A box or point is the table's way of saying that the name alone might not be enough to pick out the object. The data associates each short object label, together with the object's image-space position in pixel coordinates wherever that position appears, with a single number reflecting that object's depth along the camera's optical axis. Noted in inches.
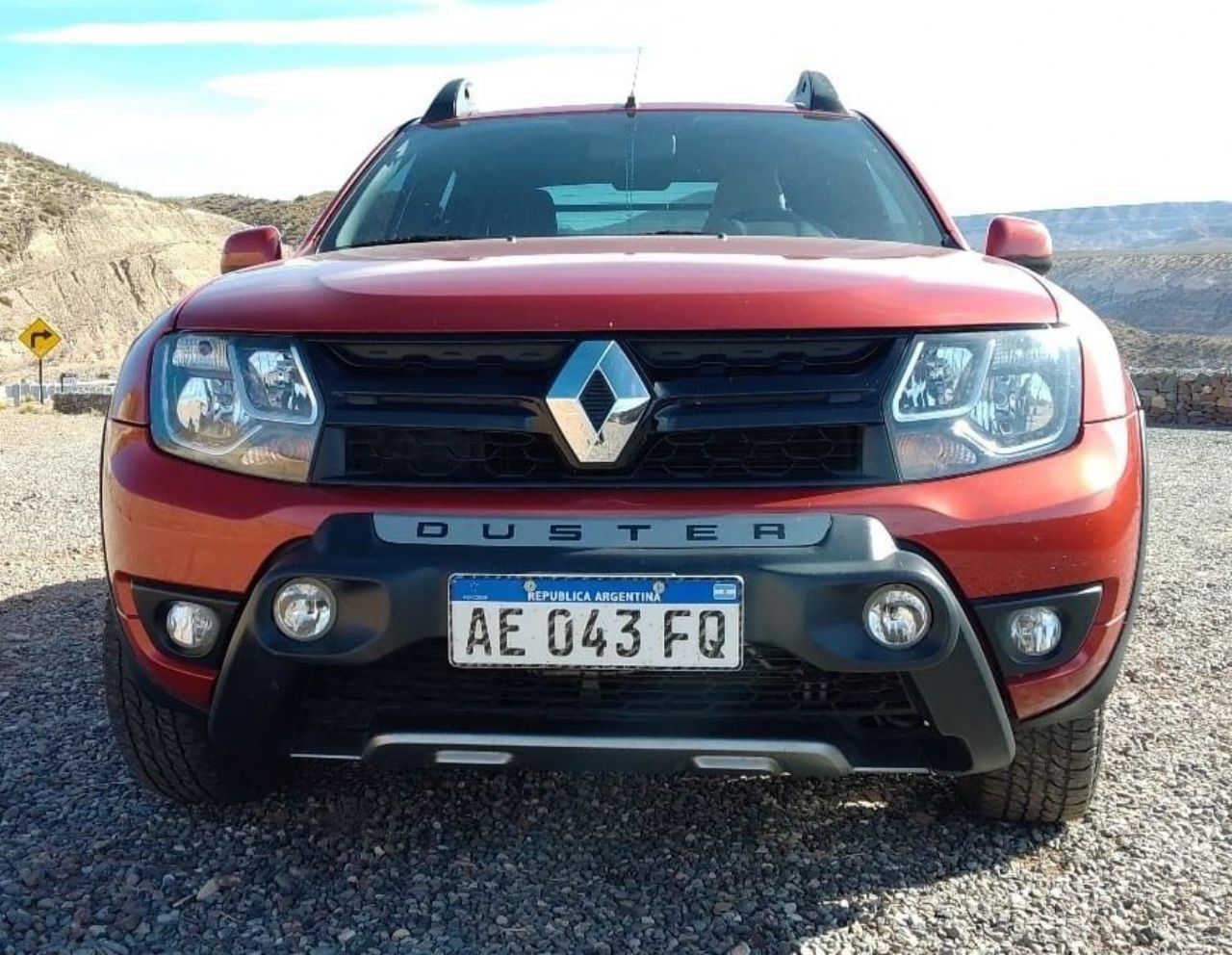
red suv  79.0
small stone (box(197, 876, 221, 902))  90.3
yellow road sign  1050.7
